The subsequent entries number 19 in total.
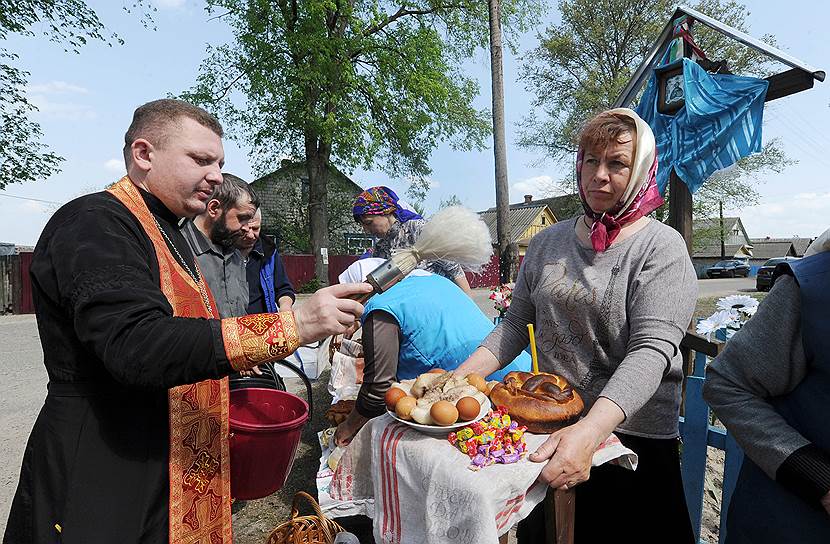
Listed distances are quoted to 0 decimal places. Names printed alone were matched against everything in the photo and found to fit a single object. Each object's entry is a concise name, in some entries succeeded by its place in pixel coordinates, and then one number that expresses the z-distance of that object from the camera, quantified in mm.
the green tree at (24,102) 15195
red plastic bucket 1692
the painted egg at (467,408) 1431
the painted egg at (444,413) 1416
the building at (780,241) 66012
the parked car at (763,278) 20234
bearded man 3105
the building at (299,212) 22953
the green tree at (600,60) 19875
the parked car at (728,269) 40344
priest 1136
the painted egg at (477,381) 1696
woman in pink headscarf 1477
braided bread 1434
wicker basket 2064
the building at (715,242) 28531
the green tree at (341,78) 16594
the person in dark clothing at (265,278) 4000
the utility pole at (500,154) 8375
